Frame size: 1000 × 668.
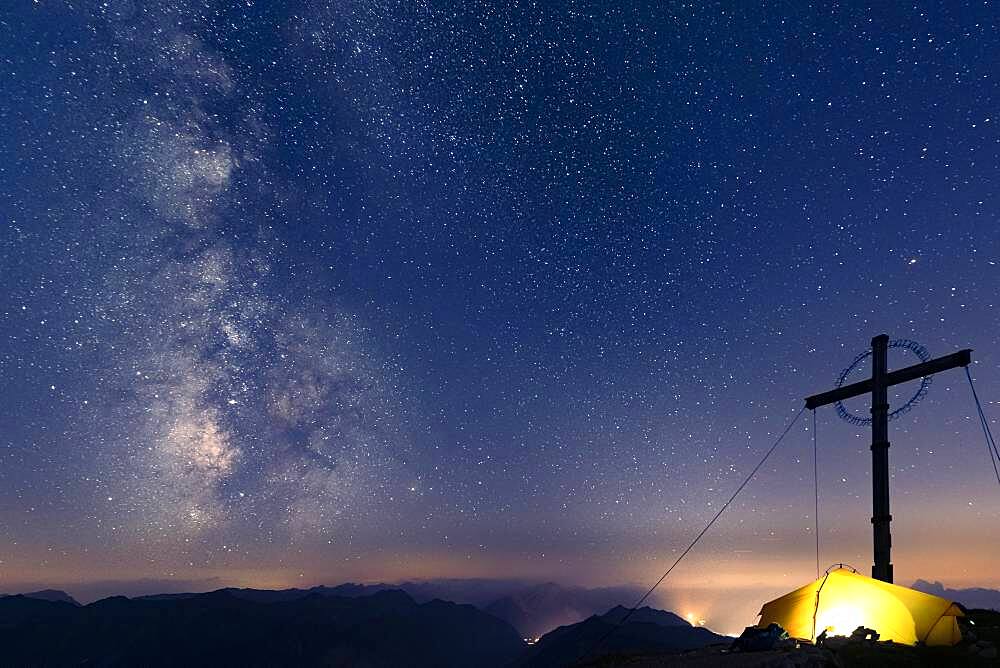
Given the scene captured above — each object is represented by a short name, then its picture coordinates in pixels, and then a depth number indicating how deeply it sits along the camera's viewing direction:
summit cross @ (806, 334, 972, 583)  15.81
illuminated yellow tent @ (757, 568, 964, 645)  13.82
